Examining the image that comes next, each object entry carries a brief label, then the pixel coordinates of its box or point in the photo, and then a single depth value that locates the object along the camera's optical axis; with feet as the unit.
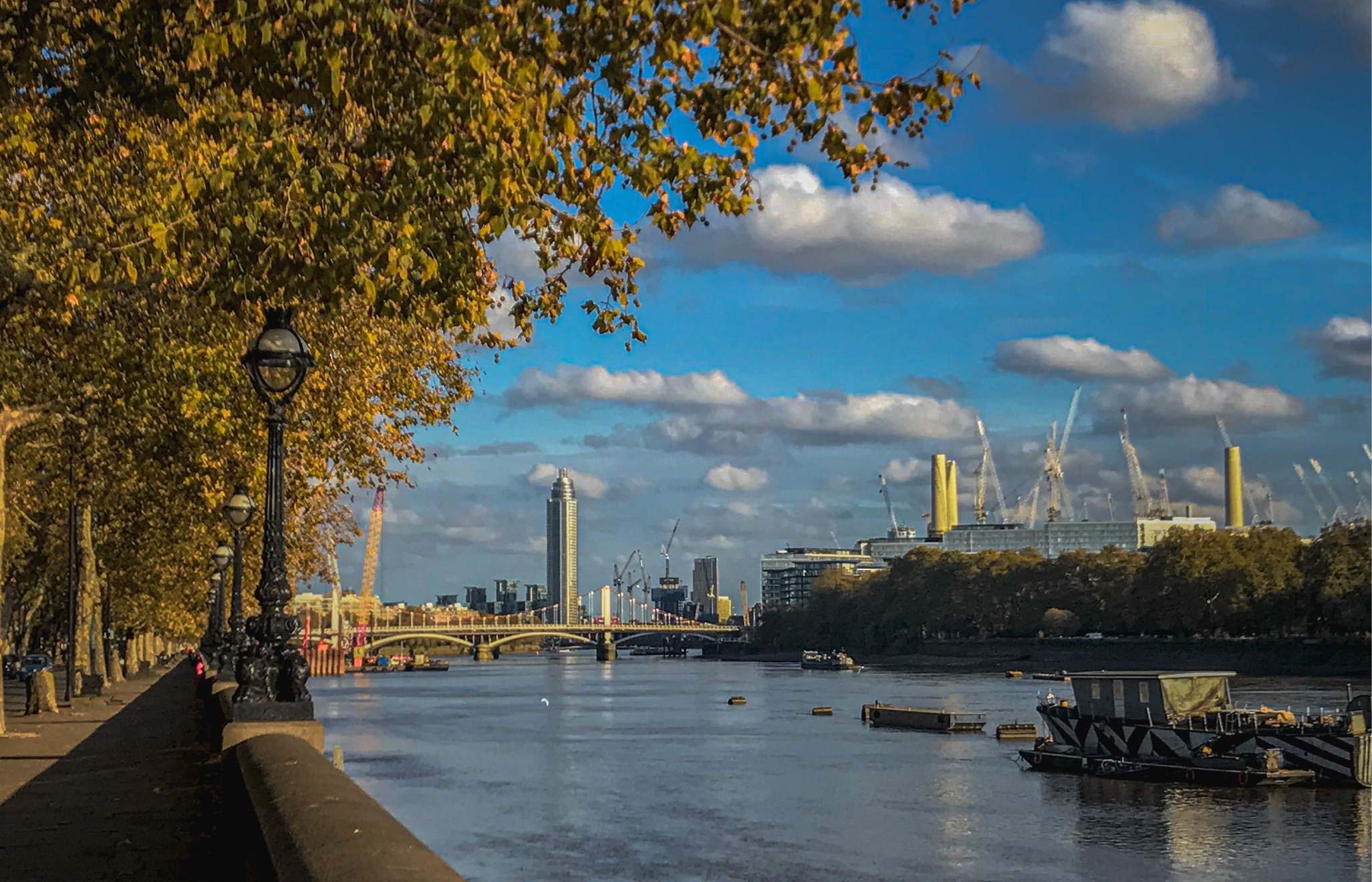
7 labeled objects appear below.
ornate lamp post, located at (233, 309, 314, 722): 48.85
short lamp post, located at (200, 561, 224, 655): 141.98
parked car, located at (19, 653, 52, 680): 257.96
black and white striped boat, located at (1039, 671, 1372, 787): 216.33
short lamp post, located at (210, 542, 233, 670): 107.14
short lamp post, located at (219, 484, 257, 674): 75.25
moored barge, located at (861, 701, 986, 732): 304.71
